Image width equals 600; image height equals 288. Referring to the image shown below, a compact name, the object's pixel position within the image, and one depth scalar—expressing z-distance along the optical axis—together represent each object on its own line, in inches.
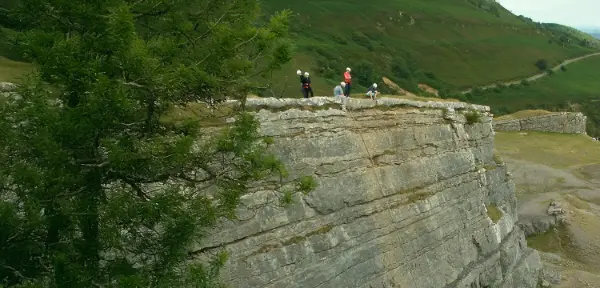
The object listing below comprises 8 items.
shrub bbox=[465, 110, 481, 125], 1128.6
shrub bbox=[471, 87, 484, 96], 4473.4
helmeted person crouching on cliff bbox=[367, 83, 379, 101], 916.5
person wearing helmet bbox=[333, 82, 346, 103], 792.3
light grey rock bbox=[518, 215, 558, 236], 1577.3
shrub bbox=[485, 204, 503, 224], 1116.5
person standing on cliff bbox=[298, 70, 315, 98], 880.3
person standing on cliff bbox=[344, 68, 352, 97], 896.9
